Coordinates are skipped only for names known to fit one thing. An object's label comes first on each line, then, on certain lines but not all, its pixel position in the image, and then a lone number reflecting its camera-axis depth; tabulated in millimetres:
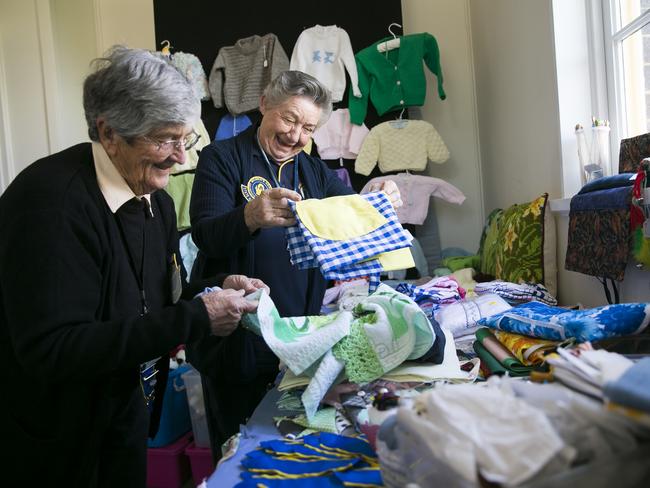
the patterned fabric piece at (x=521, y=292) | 2203
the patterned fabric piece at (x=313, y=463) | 852
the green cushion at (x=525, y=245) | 2406
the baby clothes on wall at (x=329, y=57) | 3770
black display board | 3855
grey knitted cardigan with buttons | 3842
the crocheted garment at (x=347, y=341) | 1206
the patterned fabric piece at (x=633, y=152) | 1751
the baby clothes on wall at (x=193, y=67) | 3914
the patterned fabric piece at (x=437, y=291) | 2260
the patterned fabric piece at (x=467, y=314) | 1887
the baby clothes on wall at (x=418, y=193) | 3648
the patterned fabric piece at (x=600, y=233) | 1623
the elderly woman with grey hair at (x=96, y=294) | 993
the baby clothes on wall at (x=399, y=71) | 3611
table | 917
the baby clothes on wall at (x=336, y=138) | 3822
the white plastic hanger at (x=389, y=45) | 3641
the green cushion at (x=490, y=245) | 2858
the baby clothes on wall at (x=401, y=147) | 3658
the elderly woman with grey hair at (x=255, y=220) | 1475
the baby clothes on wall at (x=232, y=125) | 3946
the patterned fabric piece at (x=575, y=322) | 1091
